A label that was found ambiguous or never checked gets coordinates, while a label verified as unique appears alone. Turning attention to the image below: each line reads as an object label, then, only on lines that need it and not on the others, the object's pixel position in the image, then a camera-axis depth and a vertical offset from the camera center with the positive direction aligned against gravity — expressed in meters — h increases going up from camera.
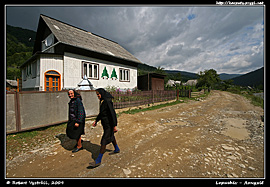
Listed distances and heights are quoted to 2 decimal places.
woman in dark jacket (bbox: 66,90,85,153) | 3.19 -0.72
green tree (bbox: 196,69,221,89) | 33.88 +4.85
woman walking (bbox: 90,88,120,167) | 2.80 -0.63
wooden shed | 16.15 +1.75
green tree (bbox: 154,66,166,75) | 50.55 +10.71
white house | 9.29 +3.09
